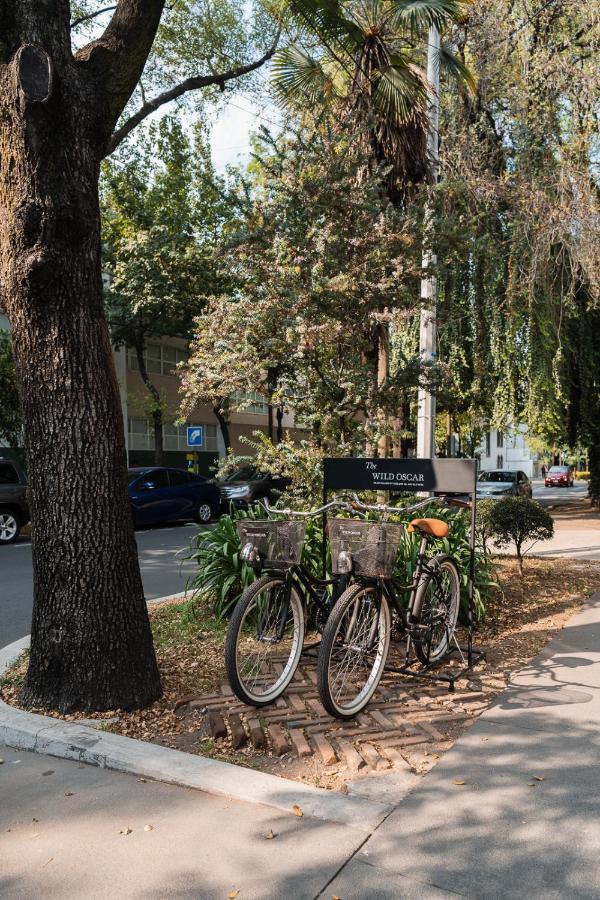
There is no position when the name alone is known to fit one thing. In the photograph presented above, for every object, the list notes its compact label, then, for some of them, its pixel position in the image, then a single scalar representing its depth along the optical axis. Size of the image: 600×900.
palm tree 9.54
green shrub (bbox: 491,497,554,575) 8.84
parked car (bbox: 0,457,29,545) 14.71
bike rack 5.33
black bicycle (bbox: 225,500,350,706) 4.66
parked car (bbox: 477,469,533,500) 22.62
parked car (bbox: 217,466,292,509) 20.59
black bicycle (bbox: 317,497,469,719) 4.39
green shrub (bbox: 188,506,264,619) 7.11
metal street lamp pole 9.53
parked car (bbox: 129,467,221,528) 17.91
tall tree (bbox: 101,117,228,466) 22.81
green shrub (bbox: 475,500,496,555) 8.84
